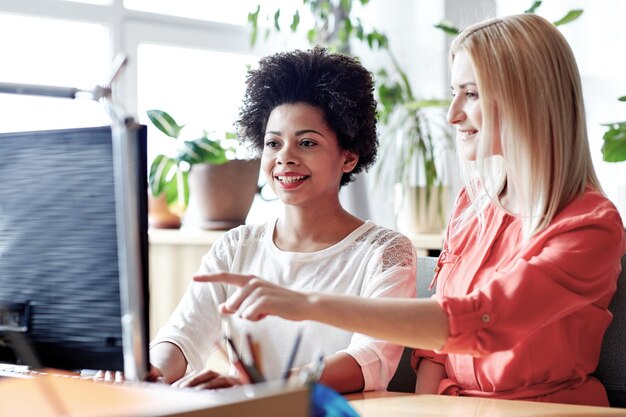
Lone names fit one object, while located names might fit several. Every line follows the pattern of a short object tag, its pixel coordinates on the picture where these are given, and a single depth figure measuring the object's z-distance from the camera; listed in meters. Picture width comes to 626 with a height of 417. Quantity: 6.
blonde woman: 1.25
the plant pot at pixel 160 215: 3.48
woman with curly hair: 1.69
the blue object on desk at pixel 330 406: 1.01
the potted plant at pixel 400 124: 3.11
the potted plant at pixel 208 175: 3.23
